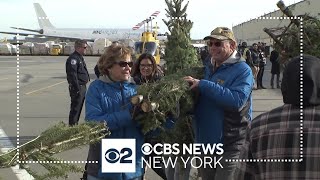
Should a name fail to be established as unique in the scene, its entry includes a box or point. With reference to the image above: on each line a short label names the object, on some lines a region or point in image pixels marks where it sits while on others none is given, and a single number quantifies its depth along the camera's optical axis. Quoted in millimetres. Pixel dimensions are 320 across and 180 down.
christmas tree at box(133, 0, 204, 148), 2351
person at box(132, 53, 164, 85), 3635
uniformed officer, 6350
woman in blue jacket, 2345
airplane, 37750
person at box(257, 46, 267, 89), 12148
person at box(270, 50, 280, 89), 12111
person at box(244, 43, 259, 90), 11251
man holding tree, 2568
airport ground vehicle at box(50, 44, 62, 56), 45504
